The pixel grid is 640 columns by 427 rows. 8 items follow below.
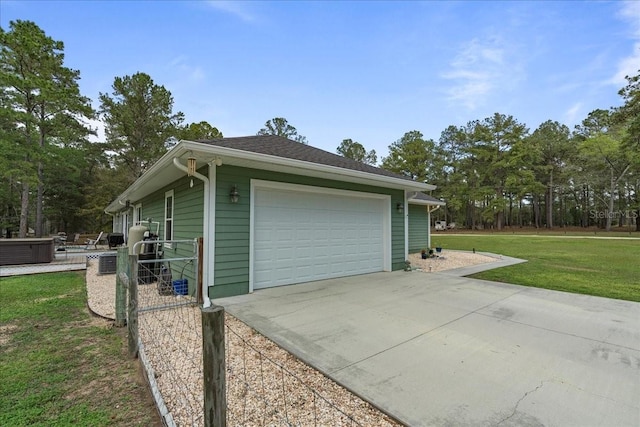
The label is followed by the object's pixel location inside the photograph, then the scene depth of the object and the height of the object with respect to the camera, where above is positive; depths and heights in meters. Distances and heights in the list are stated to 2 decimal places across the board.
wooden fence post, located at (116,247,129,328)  3.49 -0.82
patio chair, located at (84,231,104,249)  16.75 -1.27
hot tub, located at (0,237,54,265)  8.94 -0.96
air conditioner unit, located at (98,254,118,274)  7.81 -1.18
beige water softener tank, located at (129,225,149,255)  7.48 -0.33
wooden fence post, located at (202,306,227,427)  1.23 -0.65
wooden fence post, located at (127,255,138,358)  2.86 -0.87
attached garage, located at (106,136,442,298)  4.77 +0.25
